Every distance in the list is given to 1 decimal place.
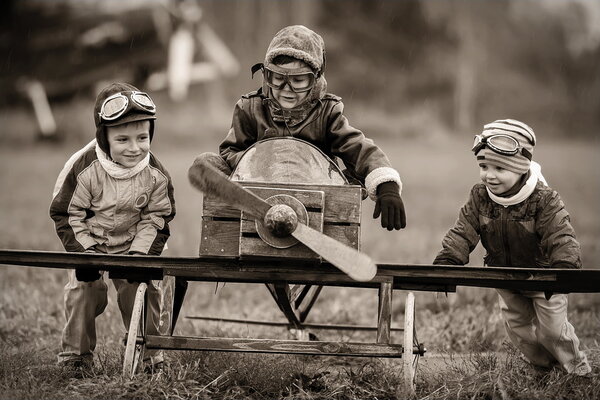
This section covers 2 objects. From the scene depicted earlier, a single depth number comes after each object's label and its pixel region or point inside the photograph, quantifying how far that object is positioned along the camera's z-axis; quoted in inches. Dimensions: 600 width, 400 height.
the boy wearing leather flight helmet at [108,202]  430.6
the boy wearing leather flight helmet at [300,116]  418.3
